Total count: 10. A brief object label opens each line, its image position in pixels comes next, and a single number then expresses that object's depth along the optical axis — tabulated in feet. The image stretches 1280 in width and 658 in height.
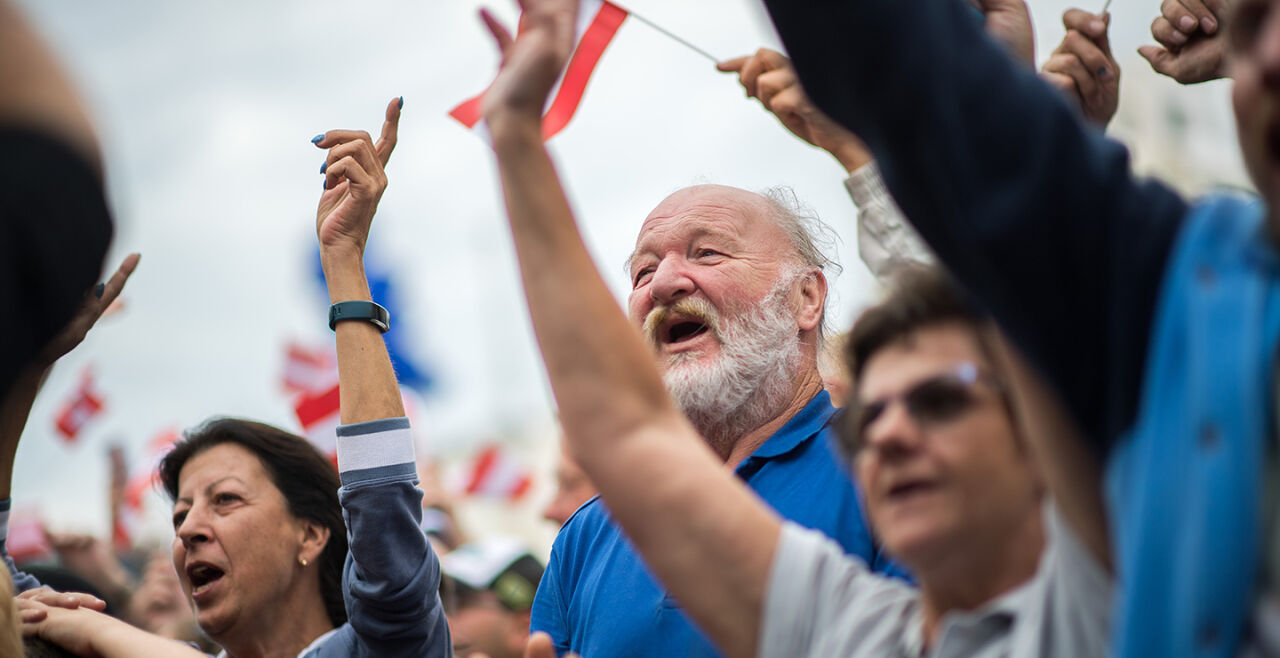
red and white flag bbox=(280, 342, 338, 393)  33.01
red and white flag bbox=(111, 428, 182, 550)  32.24
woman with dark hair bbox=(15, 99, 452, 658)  9.66
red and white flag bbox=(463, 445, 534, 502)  49.80
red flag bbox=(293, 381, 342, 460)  19.86
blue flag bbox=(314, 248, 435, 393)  29.17
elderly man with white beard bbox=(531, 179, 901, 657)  8.86
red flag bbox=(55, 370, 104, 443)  34.53
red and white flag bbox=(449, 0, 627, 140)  11.21
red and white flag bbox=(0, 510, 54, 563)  24.03
